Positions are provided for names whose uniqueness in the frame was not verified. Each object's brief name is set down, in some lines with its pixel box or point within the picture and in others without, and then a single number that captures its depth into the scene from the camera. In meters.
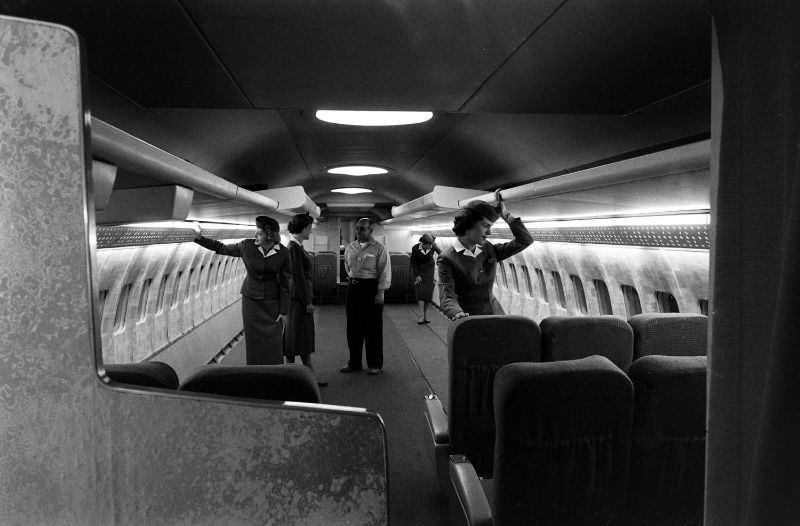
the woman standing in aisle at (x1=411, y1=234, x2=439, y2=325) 14.13
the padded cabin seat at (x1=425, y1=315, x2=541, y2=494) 3.87
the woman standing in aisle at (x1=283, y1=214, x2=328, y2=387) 7.54
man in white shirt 8.75
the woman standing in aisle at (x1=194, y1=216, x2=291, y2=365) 7.35
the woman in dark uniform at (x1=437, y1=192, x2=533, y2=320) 5.86
